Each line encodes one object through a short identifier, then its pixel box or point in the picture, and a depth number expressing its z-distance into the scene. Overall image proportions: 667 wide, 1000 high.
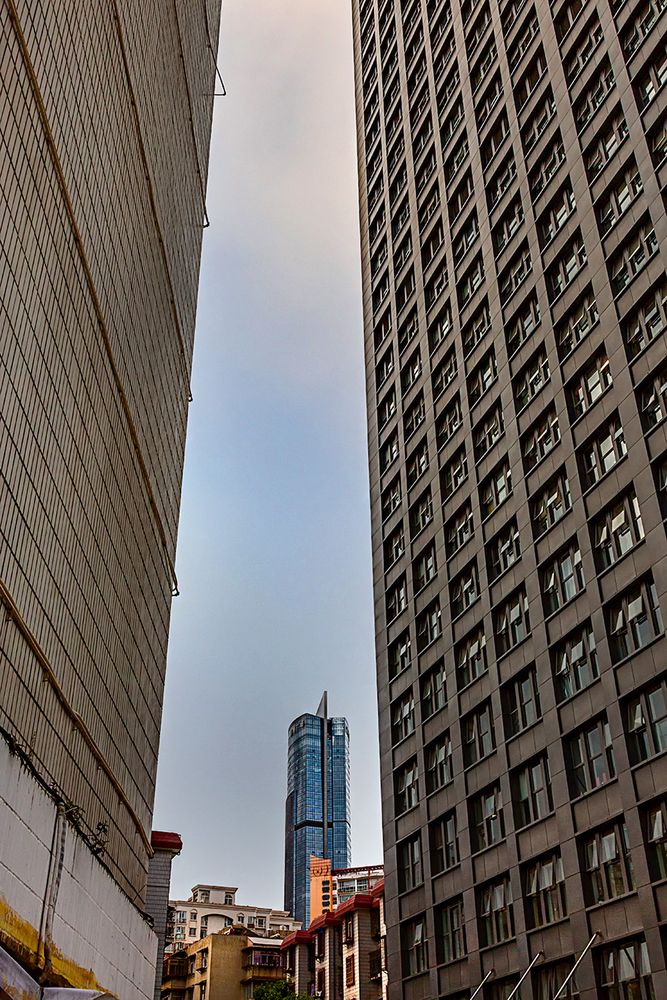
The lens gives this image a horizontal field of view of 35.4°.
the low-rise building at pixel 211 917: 163.51
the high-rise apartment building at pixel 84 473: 26.81
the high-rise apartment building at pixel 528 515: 35.09
